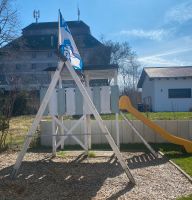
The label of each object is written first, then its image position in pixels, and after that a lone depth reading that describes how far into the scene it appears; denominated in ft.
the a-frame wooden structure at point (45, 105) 14.37
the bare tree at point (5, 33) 57.46
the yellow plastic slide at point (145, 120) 21.80
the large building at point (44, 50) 95.70
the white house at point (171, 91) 64.21
